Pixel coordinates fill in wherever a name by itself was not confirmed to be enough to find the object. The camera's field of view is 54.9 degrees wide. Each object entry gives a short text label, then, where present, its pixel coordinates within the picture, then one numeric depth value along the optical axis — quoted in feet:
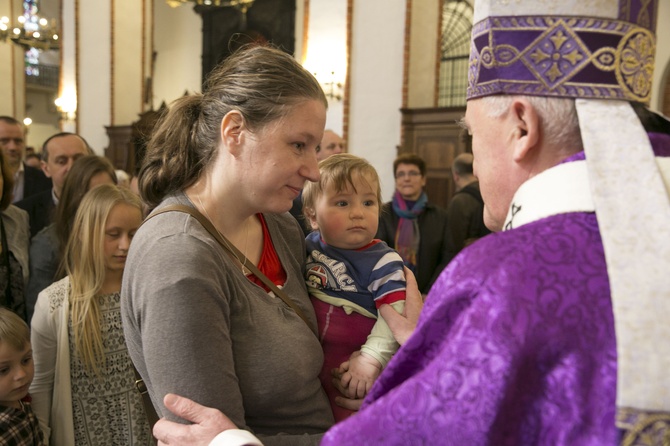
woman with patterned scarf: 15.51
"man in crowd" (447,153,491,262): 15.84
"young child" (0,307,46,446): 7.66
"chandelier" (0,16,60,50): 41.52
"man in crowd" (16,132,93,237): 13.64
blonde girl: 8.37
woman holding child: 4.51
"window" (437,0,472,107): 50.78
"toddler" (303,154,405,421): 6.22
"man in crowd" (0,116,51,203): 17.26
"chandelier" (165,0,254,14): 31.07
